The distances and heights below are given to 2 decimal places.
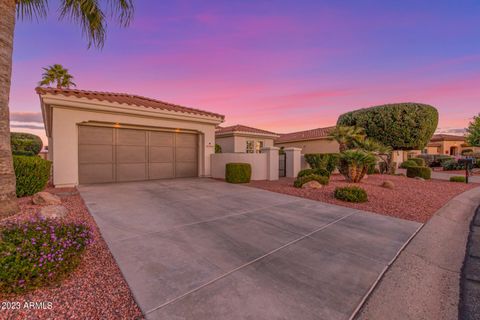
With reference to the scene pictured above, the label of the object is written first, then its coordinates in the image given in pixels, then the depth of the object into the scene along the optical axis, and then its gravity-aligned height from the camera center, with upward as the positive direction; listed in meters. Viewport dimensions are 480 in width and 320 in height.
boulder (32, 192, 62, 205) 5.36 -1.10
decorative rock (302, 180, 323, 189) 8.99 -1.21
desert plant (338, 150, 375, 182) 10.33 -0.23
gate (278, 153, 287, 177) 14.48 -0.53
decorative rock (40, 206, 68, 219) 4.28 -1.19
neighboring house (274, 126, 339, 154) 21.42 +1.88
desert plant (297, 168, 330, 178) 11.22 -0.82
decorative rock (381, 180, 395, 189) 9.60 -1.29
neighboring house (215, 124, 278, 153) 18.56 +1.84
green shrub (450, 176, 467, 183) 13.29 -1.40
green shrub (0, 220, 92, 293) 2.13 -1.07
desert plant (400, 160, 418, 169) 22.33 -0.63
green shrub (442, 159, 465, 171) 21.36 -0.79
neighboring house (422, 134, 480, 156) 41.88 +2.63
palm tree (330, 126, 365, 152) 13.21 +1.40
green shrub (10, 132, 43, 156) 20.22 +1.46
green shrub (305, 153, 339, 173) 14.58 -0.24
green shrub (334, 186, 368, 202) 7.03 -1.29
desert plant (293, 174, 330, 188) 9.34 -1.03
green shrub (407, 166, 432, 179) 14.35 -1.02
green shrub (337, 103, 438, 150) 15.00 +2.56
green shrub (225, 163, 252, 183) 10.88 -0.82
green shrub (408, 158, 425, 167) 23.07 -0.39
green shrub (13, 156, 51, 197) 6.28 -0.53
